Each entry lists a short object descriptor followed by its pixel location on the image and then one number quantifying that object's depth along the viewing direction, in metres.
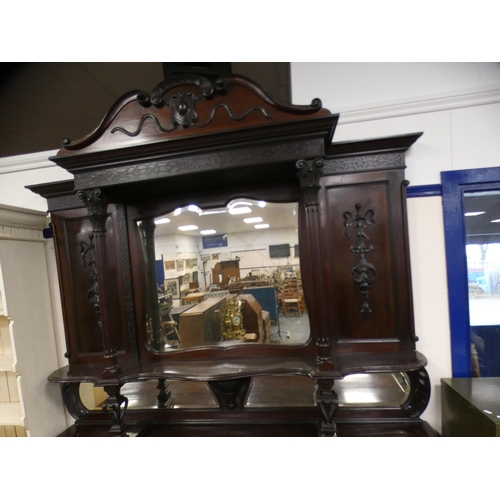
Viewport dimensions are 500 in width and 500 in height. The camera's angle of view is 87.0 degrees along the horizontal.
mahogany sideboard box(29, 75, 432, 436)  1.15
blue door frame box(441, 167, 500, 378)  1.39
